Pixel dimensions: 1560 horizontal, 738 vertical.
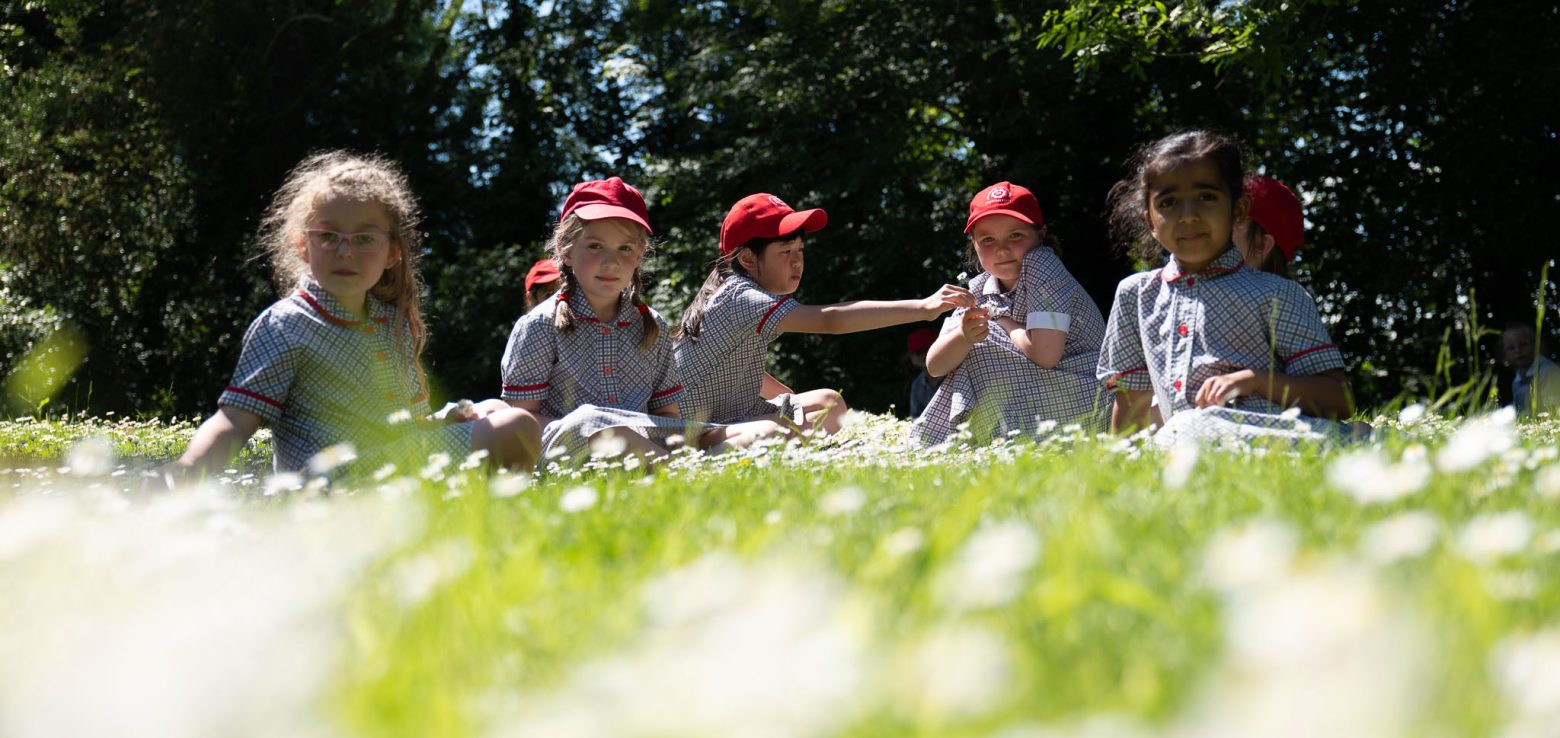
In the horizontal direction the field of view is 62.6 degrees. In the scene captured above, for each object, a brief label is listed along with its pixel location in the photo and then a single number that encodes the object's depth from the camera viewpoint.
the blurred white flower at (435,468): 3.71
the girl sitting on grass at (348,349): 4.79
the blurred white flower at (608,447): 3.44
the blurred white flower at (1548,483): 2.28
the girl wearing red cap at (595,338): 6.21
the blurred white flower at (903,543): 1.92
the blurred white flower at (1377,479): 2.02
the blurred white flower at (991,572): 1.41
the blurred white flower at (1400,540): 1.67
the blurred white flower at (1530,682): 1.09
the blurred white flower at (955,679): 1.07
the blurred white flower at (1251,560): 1.25
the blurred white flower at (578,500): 2.50
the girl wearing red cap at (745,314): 6.84
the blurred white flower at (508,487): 2.88
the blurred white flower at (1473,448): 2.28
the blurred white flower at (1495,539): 1.74
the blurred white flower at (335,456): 3.22
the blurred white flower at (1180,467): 2.56
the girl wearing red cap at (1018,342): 6.25
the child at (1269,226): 5.92
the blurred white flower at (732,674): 1.08
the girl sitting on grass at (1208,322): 4.57
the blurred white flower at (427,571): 1.76
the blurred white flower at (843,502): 2.30
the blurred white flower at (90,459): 2.87
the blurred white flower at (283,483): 3.39
